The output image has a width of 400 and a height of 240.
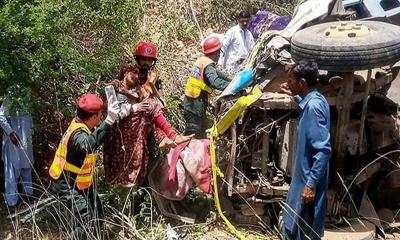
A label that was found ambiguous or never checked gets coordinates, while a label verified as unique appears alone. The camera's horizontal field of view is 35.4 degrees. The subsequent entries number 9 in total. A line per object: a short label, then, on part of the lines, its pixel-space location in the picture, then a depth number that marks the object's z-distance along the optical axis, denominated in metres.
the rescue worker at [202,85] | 6.60
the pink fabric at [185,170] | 5.90
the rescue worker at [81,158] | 5.11
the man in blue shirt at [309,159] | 4.53
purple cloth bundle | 8.88
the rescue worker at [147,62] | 5.88
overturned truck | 5.21
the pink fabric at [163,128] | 5.92
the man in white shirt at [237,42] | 8.75
